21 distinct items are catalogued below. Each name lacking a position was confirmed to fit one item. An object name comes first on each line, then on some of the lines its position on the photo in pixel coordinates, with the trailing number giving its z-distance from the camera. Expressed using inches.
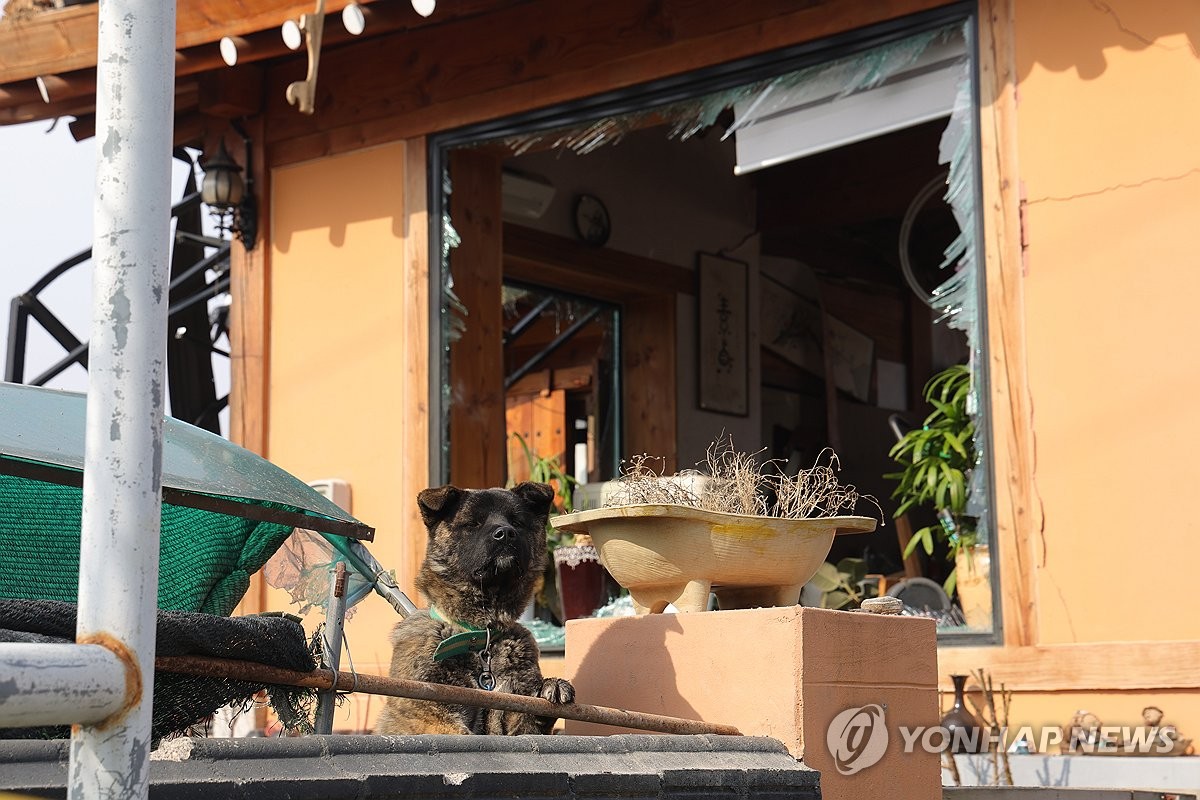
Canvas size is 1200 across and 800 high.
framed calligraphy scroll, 317.7
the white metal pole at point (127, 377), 36.0
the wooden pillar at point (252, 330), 262.8
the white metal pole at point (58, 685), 32.7
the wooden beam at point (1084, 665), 159.8
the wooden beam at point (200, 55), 214.2
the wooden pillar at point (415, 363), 237.5
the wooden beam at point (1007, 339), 173.8
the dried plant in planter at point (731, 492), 127.7
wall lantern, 260.1
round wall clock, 306.2
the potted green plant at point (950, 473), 193.2
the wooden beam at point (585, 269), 297.9
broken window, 208.8
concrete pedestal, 112.1
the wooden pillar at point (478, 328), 247.3
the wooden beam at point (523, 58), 207.9
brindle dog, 117.0
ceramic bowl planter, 121.6
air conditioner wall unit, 283.9
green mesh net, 109.5
